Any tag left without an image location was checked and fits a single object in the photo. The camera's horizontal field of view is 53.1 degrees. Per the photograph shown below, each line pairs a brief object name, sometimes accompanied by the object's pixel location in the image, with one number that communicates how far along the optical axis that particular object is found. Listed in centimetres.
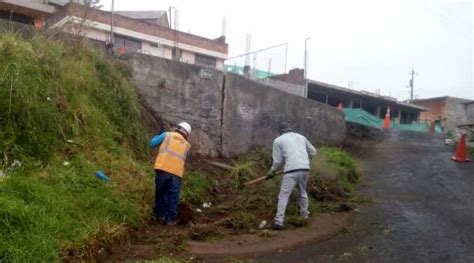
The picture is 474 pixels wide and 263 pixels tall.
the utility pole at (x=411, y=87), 5163
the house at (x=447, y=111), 3288
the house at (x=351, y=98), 2136
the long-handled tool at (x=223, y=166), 945
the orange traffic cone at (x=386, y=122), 2339
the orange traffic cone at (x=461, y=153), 1299
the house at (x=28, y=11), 1933
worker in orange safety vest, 635
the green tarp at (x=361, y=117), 2081
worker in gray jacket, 675
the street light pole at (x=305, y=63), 1870
